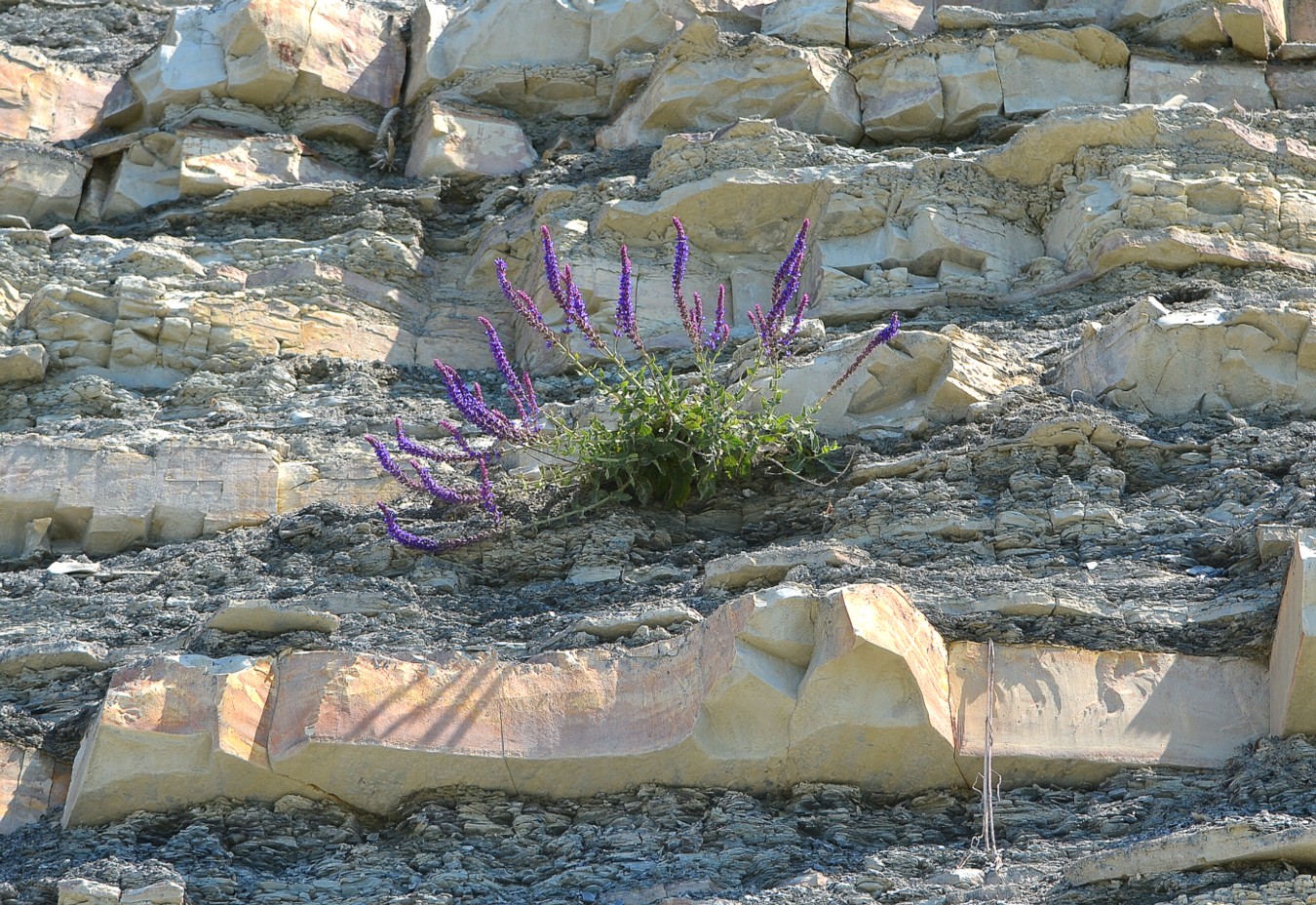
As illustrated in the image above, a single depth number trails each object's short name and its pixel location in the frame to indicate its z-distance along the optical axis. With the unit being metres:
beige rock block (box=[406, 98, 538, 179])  22.77
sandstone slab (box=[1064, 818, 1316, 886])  8.93
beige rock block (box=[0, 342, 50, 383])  18.41
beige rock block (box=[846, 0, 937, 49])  23.67
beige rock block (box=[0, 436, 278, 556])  15.11
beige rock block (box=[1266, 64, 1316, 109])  22.50
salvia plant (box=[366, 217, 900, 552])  13.50
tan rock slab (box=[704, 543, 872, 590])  12.48
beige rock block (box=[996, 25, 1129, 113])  22.69
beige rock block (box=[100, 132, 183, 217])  22.45
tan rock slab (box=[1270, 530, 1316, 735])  10.39
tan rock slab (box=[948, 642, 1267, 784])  10.83
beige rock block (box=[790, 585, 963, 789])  10.84
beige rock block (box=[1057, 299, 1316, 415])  14.78
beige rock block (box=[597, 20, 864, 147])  22.52
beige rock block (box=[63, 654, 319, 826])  10.98
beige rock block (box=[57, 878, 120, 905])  9.76
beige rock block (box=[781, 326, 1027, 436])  15.16
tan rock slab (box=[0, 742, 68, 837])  11.26
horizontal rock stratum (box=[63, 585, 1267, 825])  10.91
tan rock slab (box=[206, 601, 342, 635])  12.32
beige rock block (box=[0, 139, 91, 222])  22.08
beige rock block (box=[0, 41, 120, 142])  23.73
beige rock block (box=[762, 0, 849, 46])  23.44
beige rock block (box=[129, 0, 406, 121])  23.75
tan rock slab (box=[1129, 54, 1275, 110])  22.39
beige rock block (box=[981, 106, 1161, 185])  19.84
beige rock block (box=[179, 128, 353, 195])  22.08
